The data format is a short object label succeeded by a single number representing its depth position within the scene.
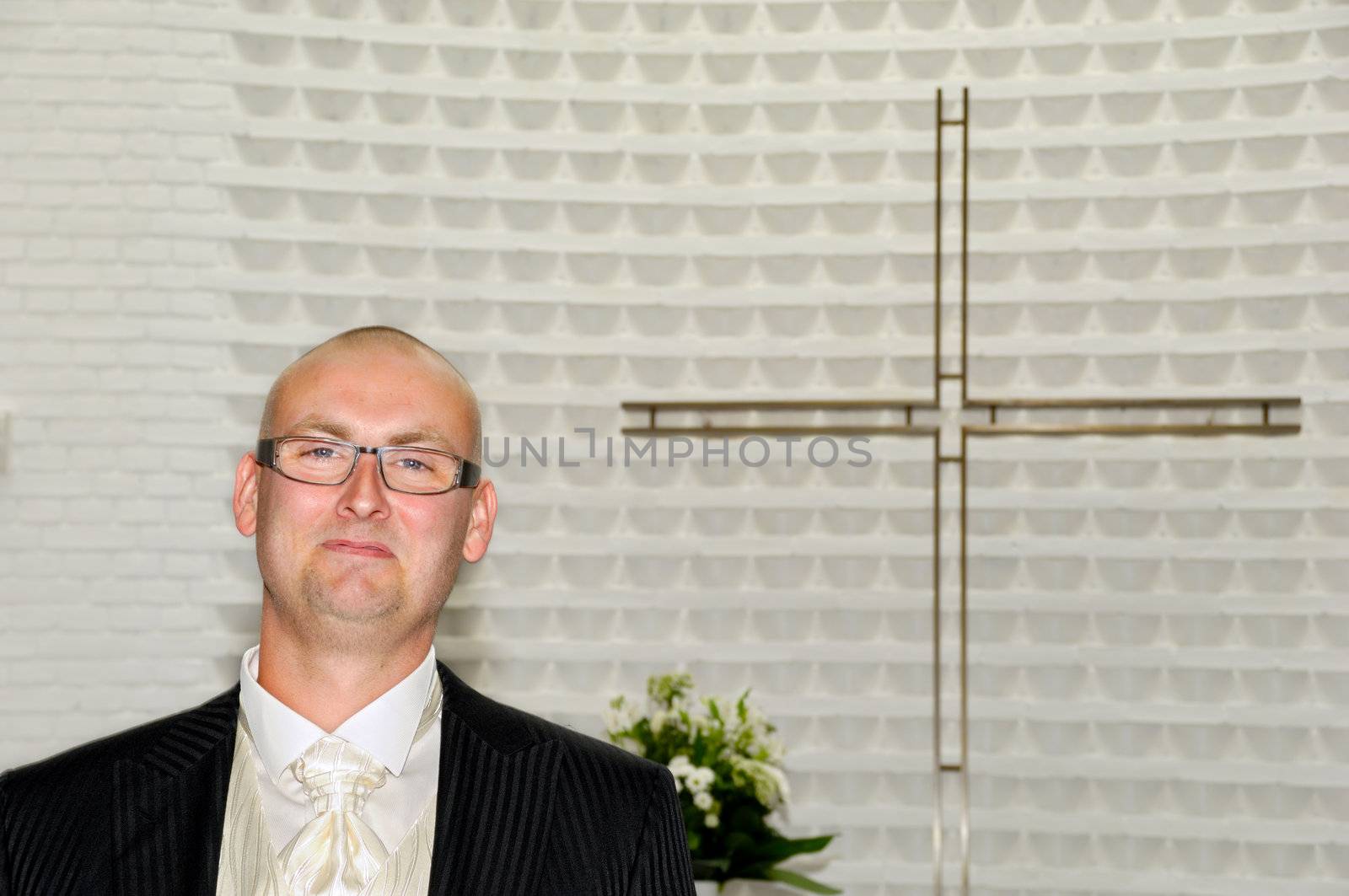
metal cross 3.28
